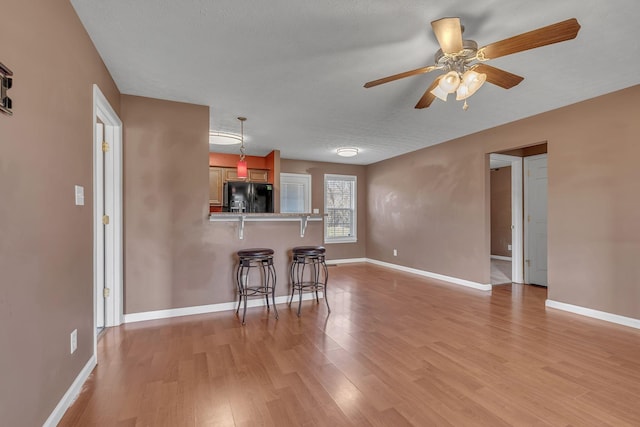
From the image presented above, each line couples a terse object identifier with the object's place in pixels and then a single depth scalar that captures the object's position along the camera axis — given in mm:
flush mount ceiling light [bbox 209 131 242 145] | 4439
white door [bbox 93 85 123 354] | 2845
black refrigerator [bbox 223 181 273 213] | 4754
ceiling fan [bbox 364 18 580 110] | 1571
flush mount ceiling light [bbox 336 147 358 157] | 5402
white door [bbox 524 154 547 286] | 4637
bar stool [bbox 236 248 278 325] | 3201
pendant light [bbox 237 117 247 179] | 3826
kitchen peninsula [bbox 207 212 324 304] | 3428
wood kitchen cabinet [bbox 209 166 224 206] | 5645
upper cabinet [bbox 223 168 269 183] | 5766
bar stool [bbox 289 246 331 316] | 3535
